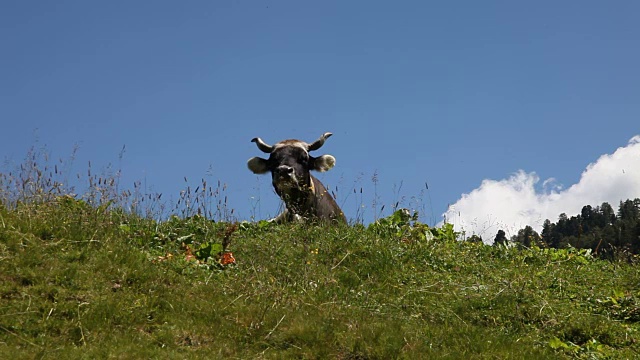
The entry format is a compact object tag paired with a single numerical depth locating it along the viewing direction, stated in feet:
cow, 49.44
